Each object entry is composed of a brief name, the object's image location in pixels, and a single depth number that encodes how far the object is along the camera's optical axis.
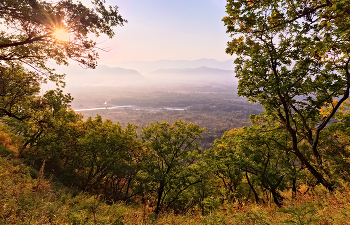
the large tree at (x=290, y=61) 6.71
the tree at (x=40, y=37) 6.56
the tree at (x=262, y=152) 11.00
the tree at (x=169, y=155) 17.59
